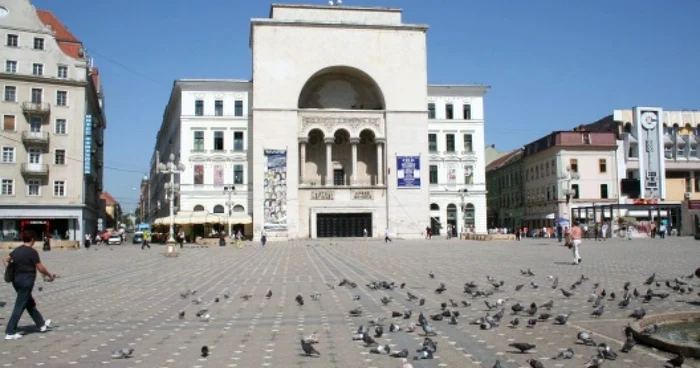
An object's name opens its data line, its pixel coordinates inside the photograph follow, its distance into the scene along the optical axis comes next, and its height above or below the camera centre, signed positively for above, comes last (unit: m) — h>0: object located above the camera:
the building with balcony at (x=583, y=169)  70.56 +6.32
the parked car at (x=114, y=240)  65.31 -1.32
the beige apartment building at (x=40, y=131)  52.12 +8.42
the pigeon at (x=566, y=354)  7.54 -1.60
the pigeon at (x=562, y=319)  9.85 -1.52
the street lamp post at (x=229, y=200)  58.24 +2.60
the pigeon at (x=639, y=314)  9.89 -1.45
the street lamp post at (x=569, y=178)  53.46 +4.41
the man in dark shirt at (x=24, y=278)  9.66 -0.79
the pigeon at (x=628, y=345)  7.82 -1.54
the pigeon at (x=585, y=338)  8.48 -1.57
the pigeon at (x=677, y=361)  6.64 -1.49
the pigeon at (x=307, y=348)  7.96 -1.58
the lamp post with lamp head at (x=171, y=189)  34.38 +2.50
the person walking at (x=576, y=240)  23.77 -0.63
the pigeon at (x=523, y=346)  7.90 -1.57
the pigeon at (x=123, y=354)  8.05 -1.64
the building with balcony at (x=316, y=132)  62.75 +9.78
